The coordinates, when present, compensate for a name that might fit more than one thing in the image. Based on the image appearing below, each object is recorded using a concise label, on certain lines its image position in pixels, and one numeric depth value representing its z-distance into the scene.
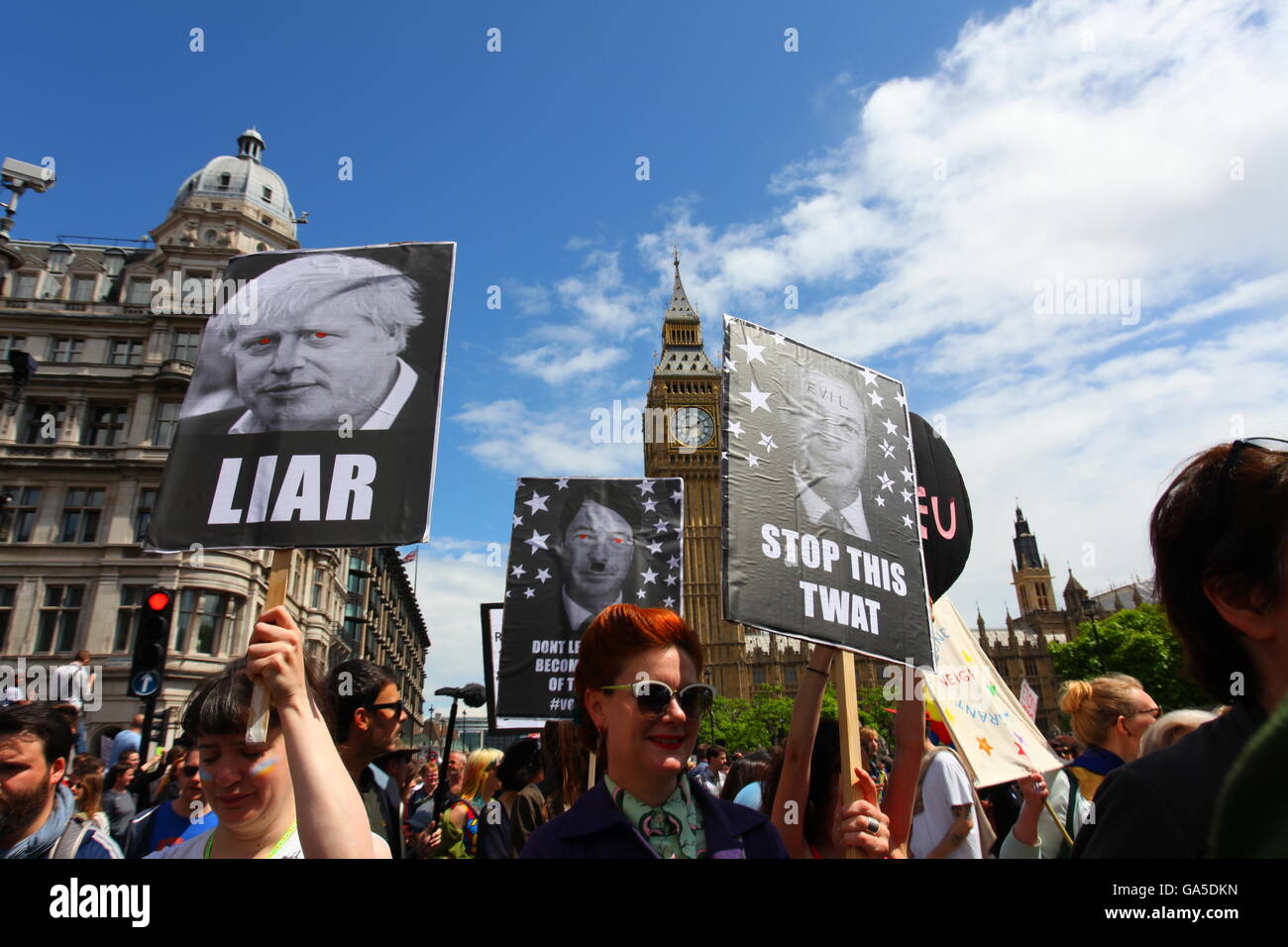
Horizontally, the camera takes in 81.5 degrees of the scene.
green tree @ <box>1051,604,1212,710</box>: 51.59
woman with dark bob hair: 1.72
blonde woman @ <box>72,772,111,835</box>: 5.38
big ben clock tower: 80.25
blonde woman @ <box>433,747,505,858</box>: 5.82
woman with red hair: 2.03
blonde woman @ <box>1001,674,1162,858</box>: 4.19
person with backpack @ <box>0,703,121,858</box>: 2.91
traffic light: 6.98
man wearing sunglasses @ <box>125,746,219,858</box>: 3.71
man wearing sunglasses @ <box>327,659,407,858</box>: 4.00
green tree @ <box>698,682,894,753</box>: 65.85
